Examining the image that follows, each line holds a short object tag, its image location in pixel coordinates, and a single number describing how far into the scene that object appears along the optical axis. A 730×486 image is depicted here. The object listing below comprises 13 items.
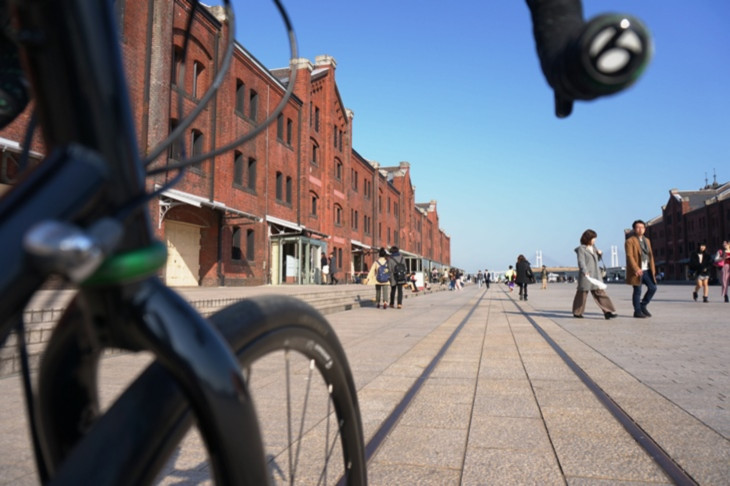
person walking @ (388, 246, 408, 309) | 13.91
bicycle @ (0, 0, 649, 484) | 0.58
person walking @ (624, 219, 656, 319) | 9.99
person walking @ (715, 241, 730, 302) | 14.13
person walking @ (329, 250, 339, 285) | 29.46
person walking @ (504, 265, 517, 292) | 29.32
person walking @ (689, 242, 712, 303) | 14.37
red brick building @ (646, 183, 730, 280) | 56.28
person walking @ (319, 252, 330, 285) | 28.54
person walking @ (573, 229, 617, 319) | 10.02
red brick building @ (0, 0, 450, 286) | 16.80
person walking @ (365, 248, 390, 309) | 14.02
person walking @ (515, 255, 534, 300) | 18.70
